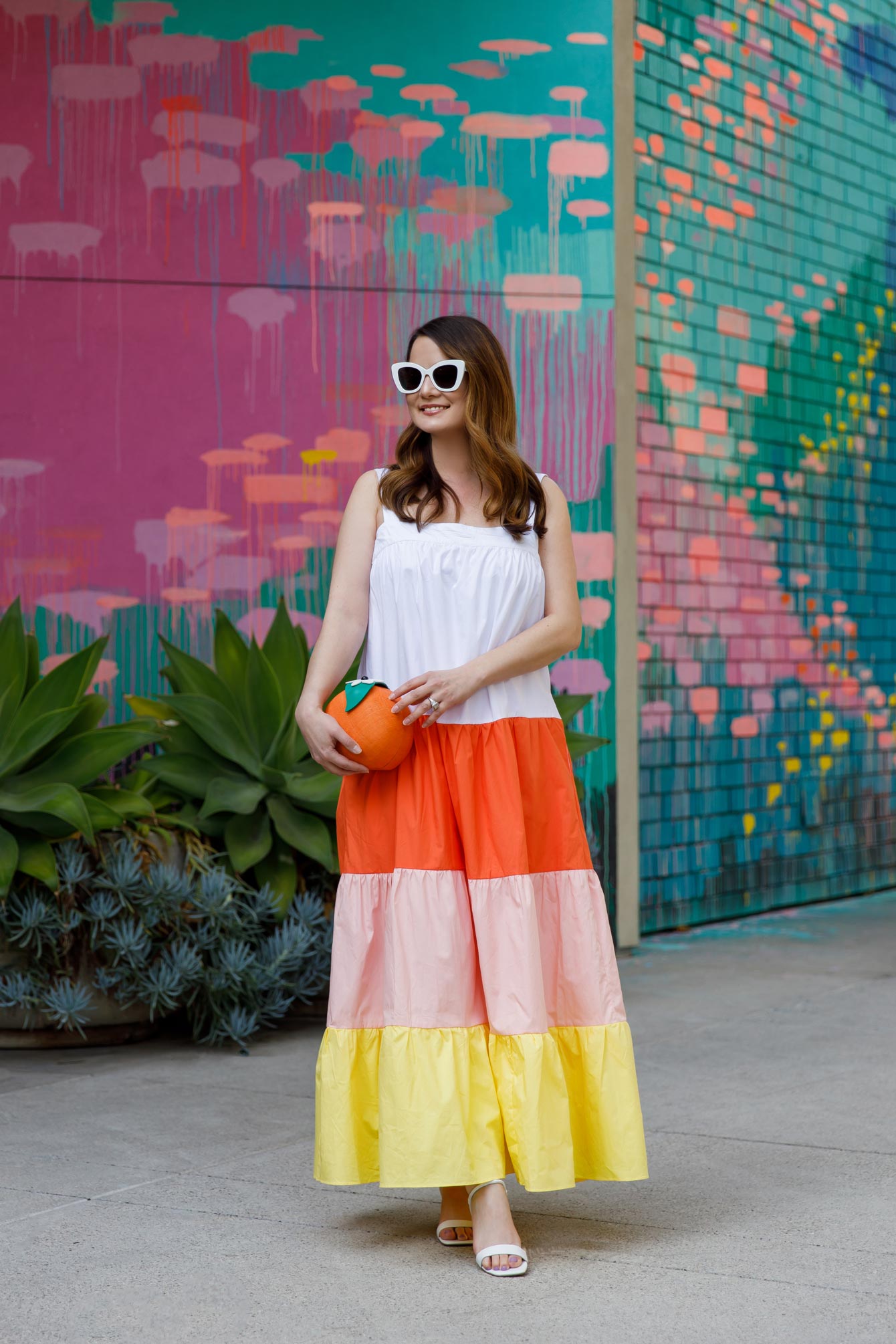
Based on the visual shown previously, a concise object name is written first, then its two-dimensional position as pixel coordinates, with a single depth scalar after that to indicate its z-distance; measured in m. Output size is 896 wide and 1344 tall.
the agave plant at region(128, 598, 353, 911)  5.86
